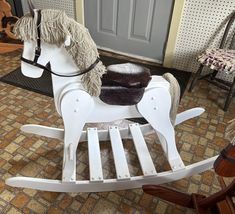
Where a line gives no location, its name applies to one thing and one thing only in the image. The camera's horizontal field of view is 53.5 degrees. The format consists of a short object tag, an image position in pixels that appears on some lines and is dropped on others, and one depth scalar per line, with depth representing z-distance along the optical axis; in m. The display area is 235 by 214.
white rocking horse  0.99
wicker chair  1.77
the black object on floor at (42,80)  2.08
